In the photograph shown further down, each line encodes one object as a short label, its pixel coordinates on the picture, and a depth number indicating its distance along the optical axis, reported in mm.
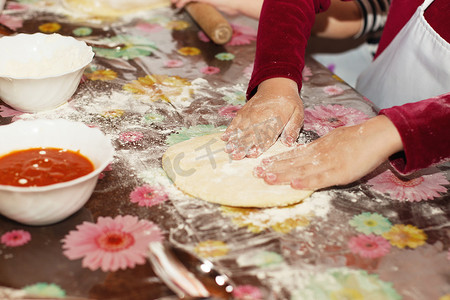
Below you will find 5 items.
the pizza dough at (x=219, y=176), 1081
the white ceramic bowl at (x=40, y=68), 1266
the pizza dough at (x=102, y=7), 2027
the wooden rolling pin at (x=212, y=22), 1797
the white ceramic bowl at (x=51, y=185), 892
